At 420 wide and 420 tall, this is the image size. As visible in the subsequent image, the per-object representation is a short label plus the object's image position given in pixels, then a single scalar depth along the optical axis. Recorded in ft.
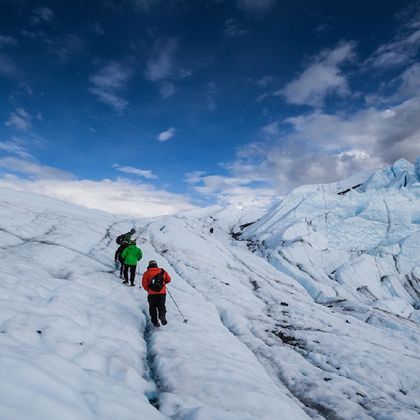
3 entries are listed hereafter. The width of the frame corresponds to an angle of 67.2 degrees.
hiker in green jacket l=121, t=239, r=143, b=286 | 44.27
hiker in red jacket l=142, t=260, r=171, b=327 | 32.04
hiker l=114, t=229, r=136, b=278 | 47.85
